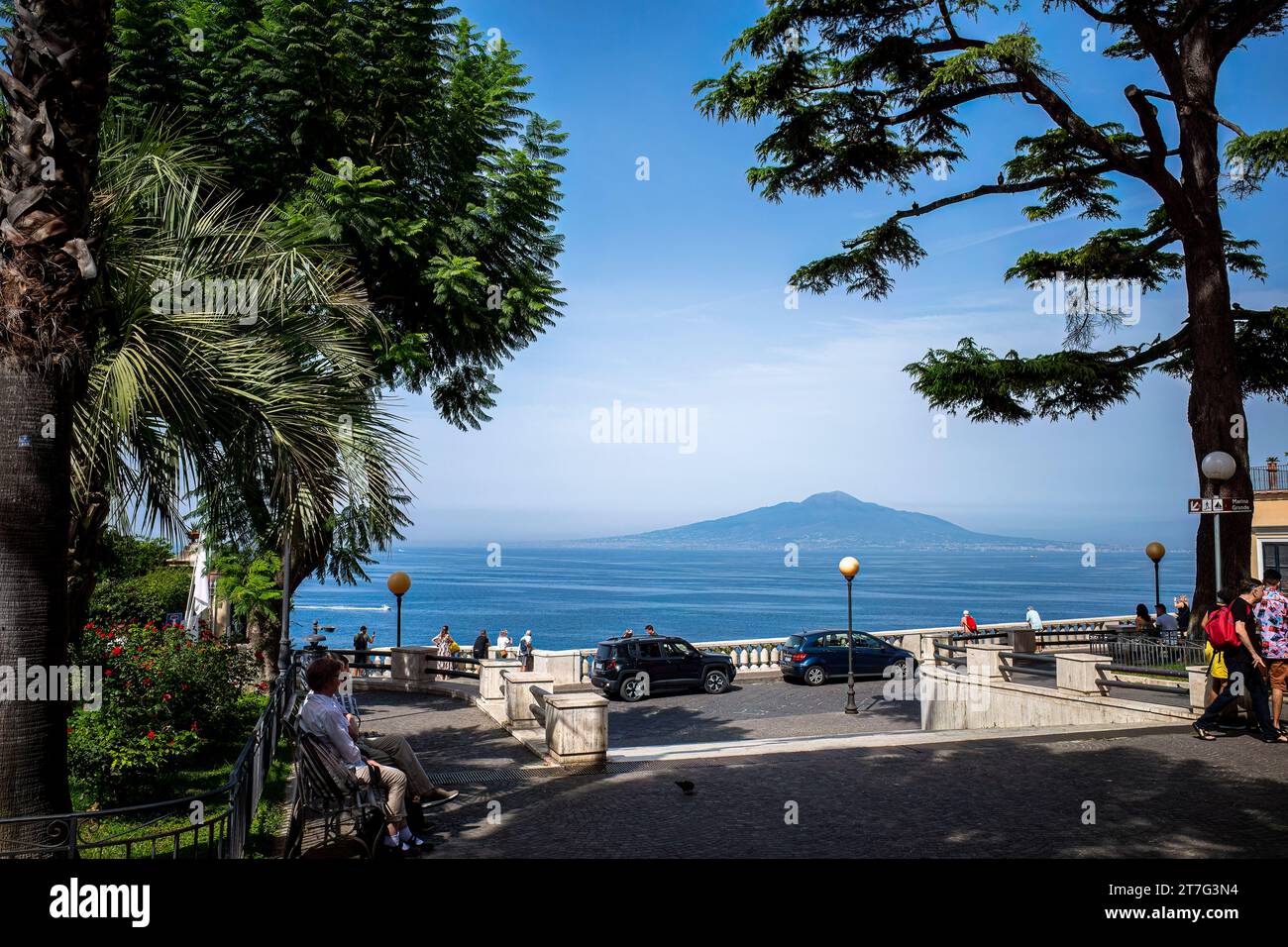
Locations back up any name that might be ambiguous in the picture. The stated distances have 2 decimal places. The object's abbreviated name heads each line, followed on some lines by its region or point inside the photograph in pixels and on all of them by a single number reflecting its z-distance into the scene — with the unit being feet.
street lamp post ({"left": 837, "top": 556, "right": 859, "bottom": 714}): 70.95
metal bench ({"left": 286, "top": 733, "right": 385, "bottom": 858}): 22.13
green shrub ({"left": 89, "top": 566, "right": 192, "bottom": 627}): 71.97
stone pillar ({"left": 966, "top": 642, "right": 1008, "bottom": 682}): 63.31
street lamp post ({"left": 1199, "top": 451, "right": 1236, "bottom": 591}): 50.31
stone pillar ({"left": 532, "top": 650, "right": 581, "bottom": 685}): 76.74
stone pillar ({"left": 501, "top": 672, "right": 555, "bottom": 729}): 49.14
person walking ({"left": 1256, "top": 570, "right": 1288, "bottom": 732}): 38.29
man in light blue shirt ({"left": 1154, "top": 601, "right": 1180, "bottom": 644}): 79.56
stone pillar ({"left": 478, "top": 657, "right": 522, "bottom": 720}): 59.30
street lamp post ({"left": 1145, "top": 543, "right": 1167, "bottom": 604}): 96.90
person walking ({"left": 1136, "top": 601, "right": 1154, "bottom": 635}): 83.56
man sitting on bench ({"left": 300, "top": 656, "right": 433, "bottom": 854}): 22.29
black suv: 81.10
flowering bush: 32.81
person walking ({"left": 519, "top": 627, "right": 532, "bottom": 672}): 79.07
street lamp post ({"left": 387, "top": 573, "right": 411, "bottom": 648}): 79.97
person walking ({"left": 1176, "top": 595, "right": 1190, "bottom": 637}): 85.63
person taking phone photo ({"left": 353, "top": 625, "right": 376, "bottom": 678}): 84.61
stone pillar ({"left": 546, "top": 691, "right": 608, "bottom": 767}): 36.42
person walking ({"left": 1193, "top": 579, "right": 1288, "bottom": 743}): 37.58
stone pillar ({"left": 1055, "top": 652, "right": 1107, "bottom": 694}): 52.34
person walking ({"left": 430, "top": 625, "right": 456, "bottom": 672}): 95.76
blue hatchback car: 88.22
